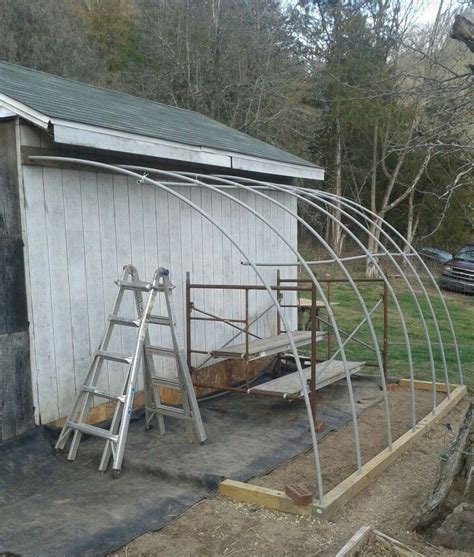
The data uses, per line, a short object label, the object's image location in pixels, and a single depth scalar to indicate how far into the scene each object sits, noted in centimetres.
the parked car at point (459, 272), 1603
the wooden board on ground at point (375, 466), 387
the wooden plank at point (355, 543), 314
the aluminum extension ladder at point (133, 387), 430
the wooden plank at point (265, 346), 591
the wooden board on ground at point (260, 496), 382
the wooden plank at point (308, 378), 564
